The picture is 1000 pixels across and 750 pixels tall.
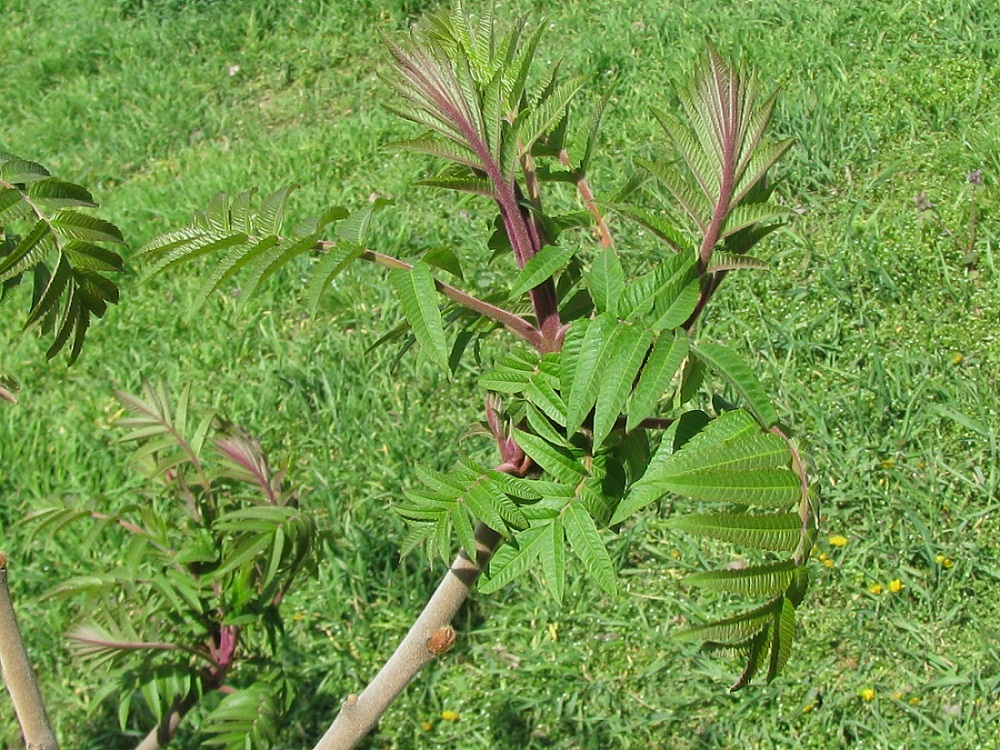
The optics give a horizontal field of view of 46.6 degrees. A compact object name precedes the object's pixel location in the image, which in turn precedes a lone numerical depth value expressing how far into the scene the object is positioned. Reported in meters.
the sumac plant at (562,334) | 1.23
